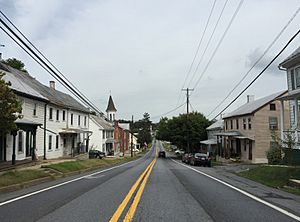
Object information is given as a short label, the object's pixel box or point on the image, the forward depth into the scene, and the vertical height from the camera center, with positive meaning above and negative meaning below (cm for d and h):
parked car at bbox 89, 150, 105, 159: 3370 -296
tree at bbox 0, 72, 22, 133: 1130 +115
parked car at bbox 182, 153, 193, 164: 3186 -348
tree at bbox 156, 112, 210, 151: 4754 +58
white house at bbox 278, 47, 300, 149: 1726 +391
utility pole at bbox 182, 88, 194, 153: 4255 +557
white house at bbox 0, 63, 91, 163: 1959 +136
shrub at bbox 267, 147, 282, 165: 1950 -193
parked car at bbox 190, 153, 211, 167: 2791 -312
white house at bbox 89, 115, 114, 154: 4389 -34
